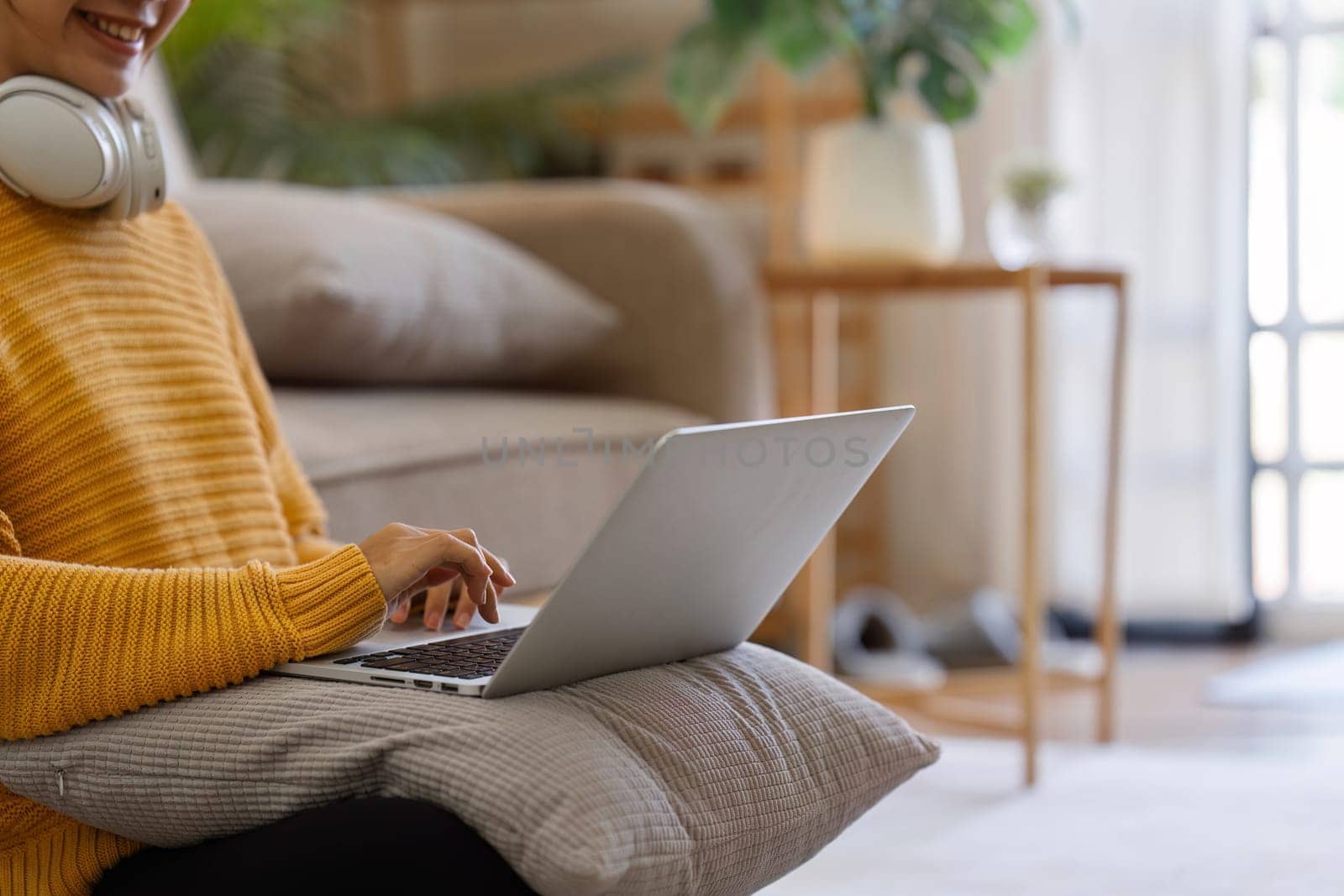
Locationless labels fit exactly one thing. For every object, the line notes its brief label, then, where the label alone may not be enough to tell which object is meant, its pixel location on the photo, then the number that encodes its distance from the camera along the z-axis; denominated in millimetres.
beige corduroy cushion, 1818
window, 4246
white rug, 3110
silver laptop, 1880
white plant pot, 3532
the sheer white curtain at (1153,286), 4178
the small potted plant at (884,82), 3531
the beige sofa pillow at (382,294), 3165
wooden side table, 3444
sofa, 3078
